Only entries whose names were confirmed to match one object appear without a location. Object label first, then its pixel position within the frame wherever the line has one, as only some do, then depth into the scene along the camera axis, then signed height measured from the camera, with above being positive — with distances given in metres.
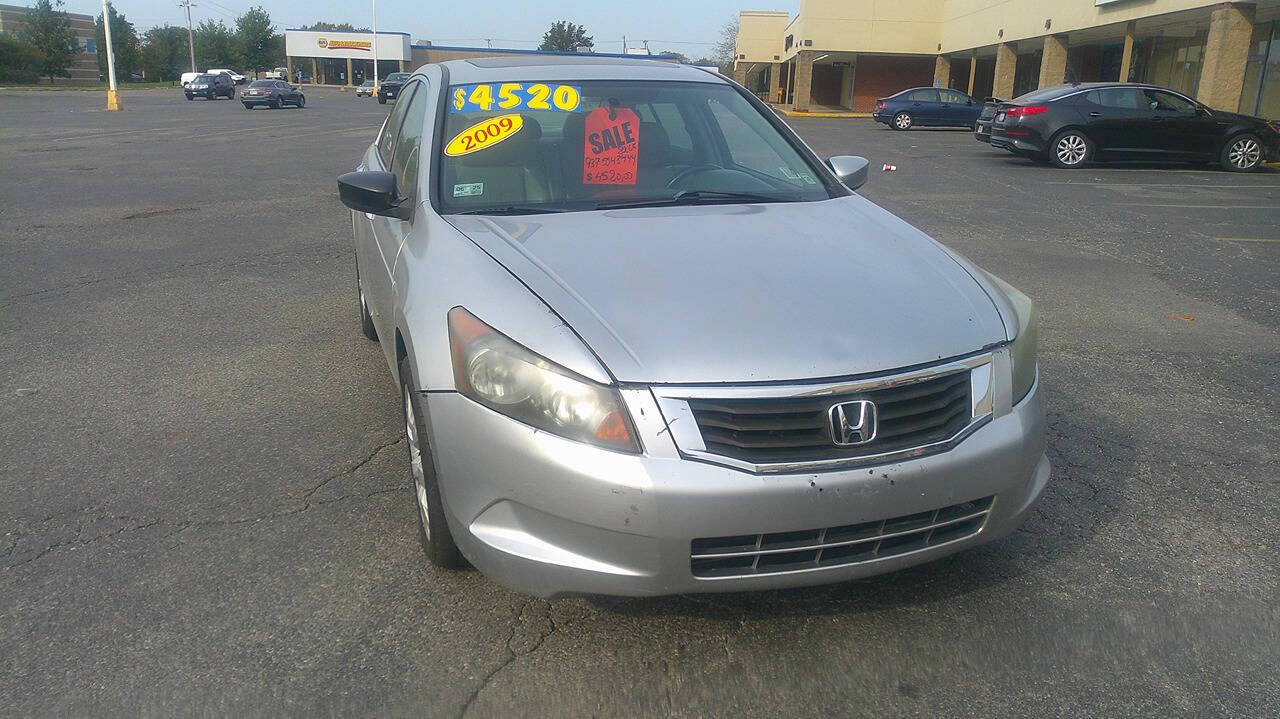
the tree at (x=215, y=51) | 112.12 +2.92
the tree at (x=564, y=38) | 132.62 +6.95
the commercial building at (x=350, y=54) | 102.06 +2.99
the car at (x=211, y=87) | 51.67 -0.52
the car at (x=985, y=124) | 19.28 -0.35
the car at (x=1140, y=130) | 16.78 -0.29
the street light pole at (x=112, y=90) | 35.69 -0.58
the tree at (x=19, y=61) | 68.81 +0.64
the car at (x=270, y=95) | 43.47 -0.67
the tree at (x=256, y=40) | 113.00 +4.26
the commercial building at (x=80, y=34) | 83.94 +3.21
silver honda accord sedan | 2.36 -0.74
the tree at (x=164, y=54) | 99.69 +2.16
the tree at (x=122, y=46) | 90.44 +2.51
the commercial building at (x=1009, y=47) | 21.70 +2.04
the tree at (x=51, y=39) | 74.38 +2.36
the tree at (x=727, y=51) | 107.15 +4.96
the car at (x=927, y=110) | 31.11 -0.16
